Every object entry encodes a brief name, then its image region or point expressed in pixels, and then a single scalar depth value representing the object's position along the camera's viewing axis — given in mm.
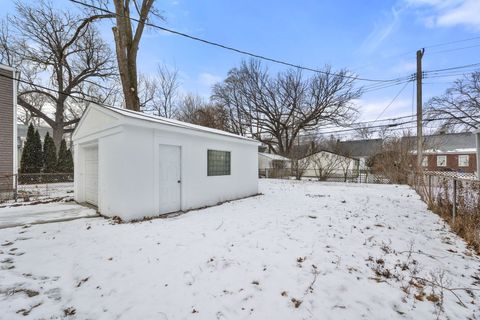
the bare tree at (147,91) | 24625
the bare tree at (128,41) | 13234
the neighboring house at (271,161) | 26650
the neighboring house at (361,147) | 37550
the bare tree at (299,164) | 20672
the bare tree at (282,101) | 25906
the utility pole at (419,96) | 13539
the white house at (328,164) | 19141
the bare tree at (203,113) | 27391
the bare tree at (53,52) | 17031
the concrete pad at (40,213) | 5777
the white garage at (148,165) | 6027
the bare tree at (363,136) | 35638
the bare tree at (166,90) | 25708
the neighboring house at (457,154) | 28797
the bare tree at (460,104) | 23141
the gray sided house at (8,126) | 10047
